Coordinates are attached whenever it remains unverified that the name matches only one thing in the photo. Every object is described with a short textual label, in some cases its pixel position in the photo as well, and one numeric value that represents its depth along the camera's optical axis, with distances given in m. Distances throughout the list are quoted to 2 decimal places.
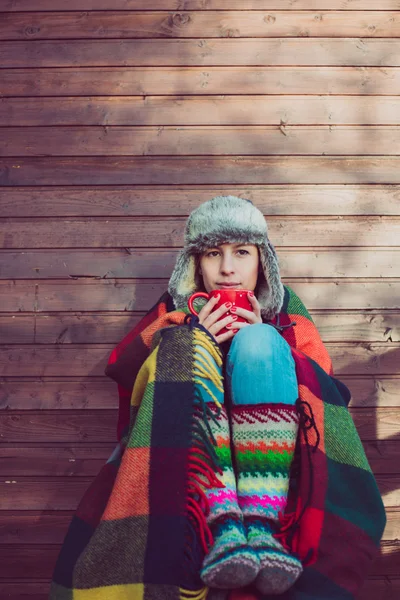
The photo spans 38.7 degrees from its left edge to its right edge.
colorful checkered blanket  1.32
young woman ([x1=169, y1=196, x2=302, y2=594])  1.23
